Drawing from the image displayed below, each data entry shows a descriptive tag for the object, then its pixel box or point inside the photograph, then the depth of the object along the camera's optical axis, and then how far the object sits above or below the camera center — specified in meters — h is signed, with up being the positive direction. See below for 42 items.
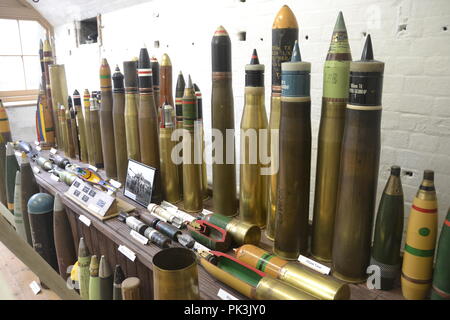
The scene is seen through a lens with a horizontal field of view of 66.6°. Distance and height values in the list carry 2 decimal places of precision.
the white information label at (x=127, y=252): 1.05 -0.51
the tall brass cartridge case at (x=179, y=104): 1.24 -0.06
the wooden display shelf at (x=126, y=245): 0.83 -0.50
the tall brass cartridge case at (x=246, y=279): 0.76 -0.46
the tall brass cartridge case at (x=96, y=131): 1.63 -0.21
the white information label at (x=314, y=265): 0.88 -0.46
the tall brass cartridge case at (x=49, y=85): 2.02 +0.02
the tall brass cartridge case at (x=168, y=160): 1.26 -0.27
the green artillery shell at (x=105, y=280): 1.30 -0.72
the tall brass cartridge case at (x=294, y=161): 0.84 -0.20
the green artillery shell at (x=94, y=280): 1.33 -0.73
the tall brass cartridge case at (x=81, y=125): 1.78 -0.19
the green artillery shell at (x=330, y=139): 0.80 -0.13
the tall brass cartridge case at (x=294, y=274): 0.76 -0.45
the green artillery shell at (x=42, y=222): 1.52 -0.59
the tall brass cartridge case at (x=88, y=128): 1.66 -0.20
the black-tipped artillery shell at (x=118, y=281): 1.20 -0.67
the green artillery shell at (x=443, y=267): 0.71 -0.38
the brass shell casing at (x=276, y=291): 0.75 -0.45
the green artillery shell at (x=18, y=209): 1.64 -0.58
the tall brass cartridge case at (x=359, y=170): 0.73 -0.19
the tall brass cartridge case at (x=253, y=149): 1.02 -0.19
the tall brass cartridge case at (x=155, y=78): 1.50 +0.04
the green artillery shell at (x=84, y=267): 1.40 -0.73
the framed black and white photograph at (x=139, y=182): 1.30 -0.37
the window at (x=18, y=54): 3.62 +0.37
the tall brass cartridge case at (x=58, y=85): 1.98 +0.02
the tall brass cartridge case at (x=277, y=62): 0.93 +0.06
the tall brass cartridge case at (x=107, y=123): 1.50 -0.16
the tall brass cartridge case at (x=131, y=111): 1.36 -0.10
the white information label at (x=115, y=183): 1.49 -0.41
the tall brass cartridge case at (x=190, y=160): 1.17 -0.26
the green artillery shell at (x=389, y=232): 0.77 -0.34
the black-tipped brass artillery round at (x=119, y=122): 1.43 -0.15
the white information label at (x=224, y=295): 0.82 -0.50
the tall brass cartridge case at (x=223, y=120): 1.07 -0.11
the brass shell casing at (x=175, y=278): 0.74 -0.41
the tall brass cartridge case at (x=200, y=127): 1.20 -0.14
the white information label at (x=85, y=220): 1.29 -0.49
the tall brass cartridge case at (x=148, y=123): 1.29 -0.14
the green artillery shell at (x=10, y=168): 1.70 -0.39
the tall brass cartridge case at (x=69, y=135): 1.89 -0.26
